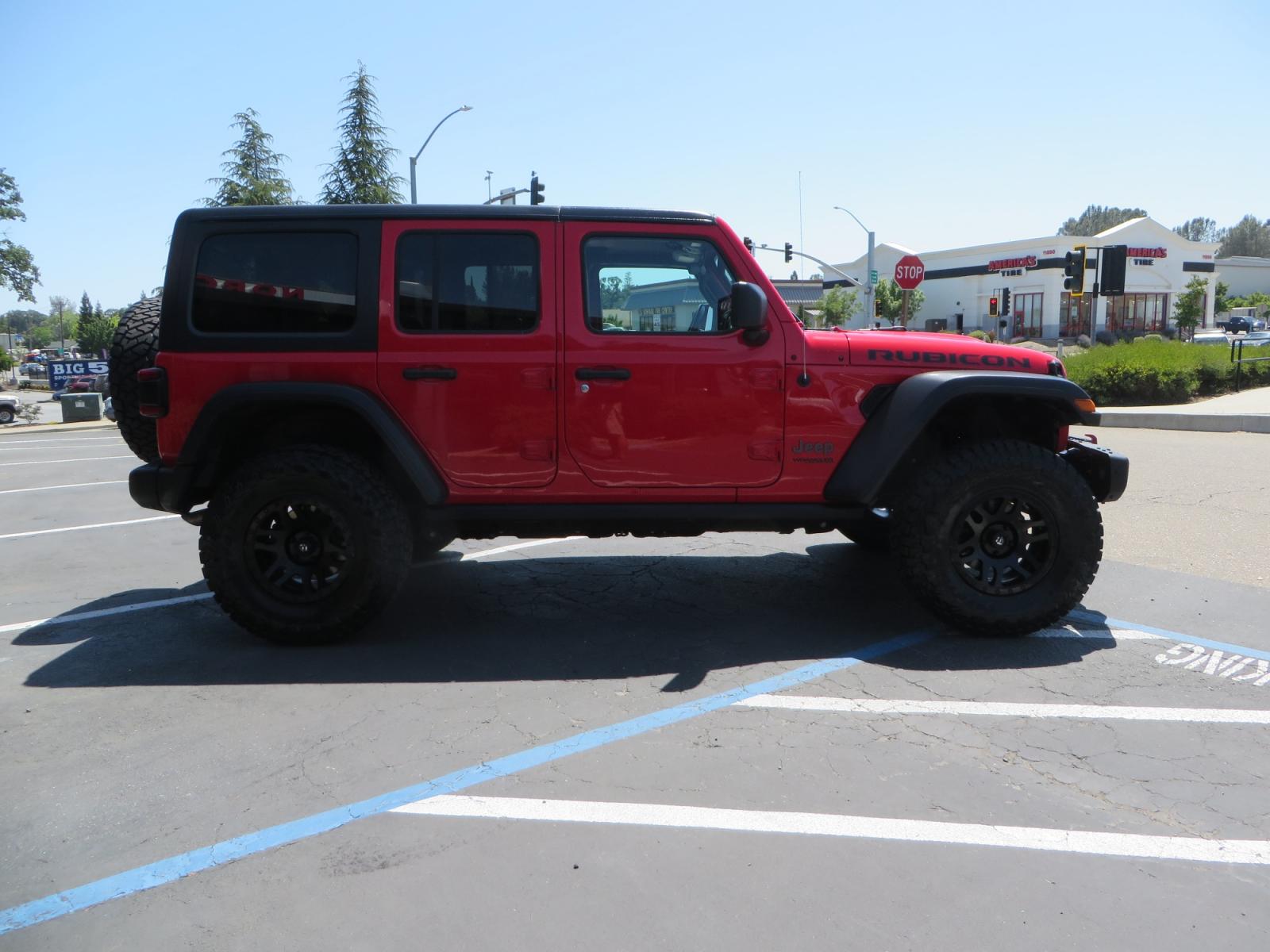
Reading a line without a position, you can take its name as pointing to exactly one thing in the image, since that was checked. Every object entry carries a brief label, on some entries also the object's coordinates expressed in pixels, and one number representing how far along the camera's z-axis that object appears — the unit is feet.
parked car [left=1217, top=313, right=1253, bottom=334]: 175.24
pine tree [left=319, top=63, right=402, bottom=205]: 59.16
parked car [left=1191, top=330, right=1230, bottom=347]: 148.77
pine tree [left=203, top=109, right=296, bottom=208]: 68.08
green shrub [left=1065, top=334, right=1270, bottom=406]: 62.18
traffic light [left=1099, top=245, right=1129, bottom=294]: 60.54
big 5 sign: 116.06
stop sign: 58.13
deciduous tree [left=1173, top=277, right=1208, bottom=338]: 189.78
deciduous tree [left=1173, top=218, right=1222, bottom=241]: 531.09
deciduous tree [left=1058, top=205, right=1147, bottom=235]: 458.87
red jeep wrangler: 15.01
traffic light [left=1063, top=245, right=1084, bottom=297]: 64.44
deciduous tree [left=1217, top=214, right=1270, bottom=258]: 470.39
